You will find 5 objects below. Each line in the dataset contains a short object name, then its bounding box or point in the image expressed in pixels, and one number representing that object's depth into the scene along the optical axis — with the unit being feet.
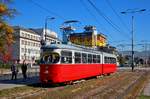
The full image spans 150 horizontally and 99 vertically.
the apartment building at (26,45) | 191.94
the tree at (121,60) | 217.39
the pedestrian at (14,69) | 49.73
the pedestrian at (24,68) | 50.84
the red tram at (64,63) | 38.06
